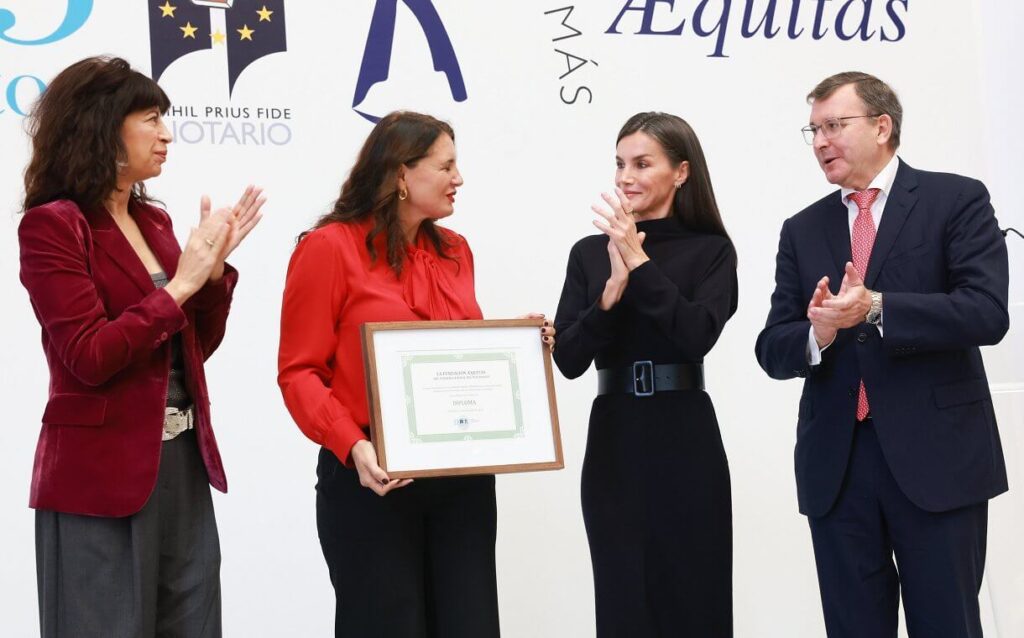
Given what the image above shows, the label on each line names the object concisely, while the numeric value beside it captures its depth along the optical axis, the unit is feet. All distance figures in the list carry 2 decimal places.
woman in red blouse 8.34
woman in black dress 9.10
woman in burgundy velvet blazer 7.56
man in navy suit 8.74
